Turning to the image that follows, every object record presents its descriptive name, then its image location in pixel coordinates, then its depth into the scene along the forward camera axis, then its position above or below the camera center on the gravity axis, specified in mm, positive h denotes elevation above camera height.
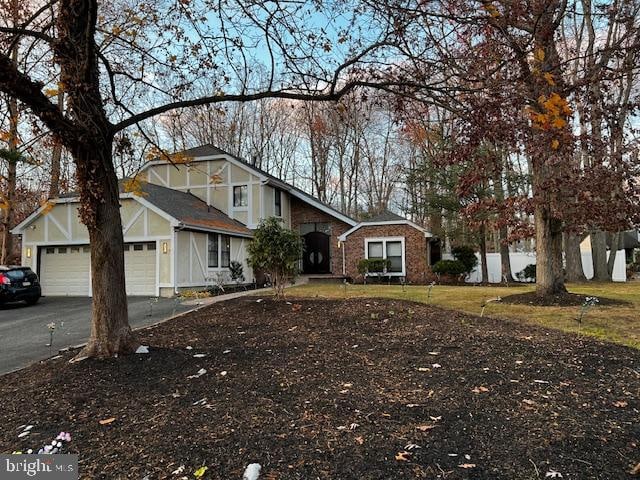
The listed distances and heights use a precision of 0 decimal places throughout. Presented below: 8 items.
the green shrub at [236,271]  18094 -511
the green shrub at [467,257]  20266 -186
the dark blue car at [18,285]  12750 -617
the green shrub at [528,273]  21070 -1067
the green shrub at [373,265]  19469 -434
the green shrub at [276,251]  10031 +144
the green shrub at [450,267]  19203 -606
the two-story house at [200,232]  15383 +1052
